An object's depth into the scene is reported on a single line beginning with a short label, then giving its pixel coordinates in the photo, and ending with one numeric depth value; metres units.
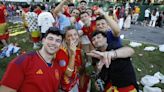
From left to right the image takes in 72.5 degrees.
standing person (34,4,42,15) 4.03
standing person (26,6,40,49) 3.98
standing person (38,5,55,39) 3.32
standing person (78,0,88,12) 2.61
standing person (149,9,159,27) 9.12
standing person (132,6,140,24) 9.63
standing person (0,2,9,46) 3.83
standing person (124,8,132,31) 7.87
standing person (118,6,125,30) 7.75
